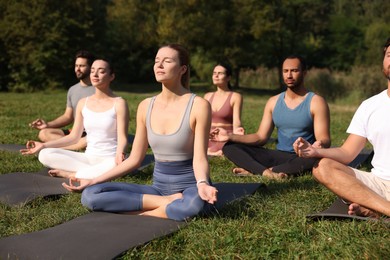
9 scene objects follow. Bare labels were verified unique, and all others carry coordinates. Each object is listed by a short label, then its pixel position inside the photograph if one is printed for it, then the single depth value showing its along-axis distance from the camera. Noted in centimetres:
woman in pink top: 783
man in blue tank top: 598
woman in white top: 587
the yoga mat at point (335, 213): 388
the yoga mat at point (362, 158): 673
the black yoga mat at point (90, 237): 335
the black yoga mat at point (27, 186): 489
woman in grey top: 415
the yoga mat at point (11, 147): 786
